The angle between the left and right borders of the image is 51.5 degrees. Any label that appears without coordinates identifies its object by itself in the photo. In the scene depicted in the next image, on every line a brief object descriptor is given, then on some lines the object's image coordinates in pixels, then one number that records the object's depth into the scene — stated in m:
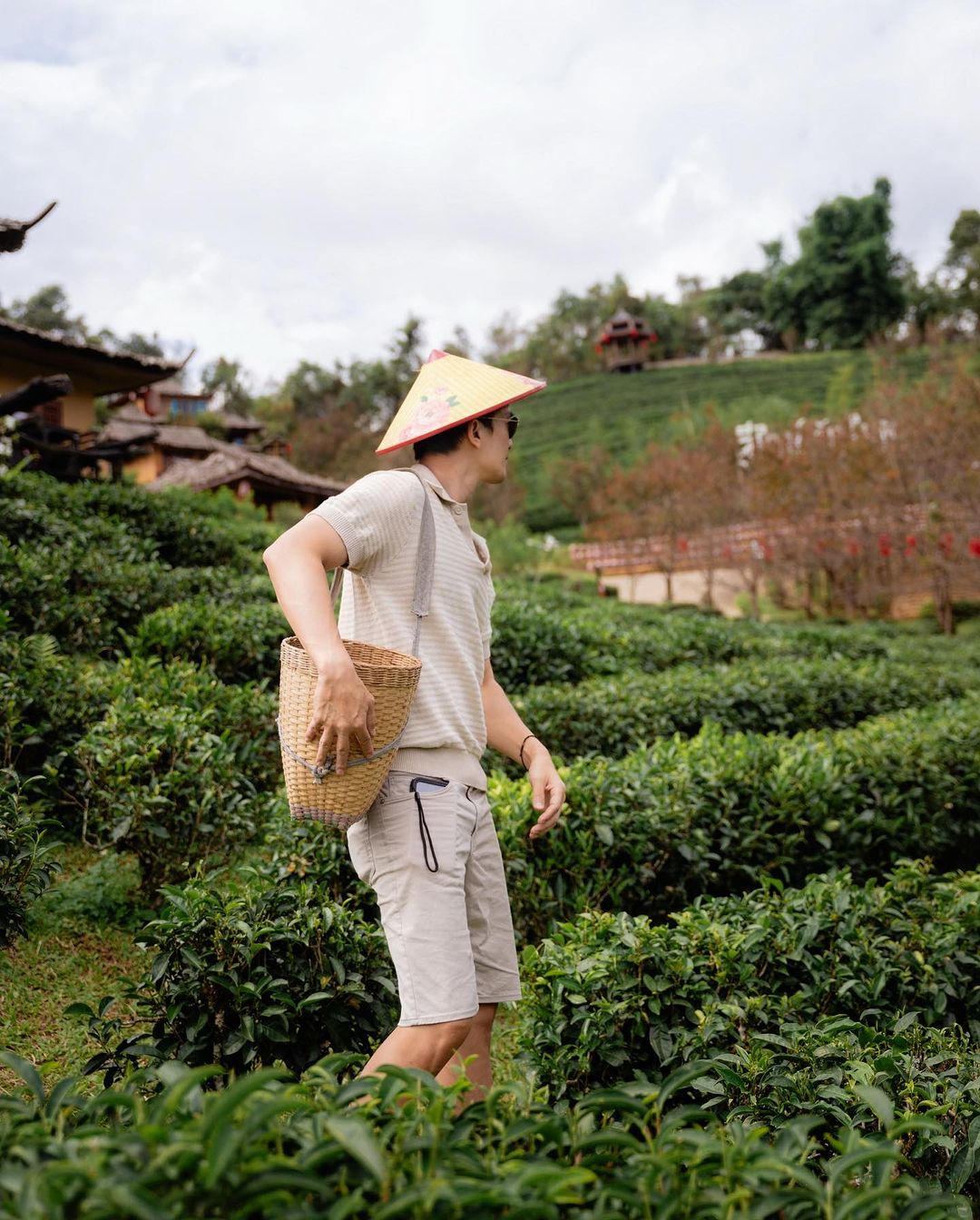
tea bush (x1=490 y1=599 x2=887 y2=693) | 7.17
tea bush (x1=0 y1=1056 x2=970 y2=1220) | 0.98
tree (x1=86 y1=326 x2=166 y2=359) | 50.46
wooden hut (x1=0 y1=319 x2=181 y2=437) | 15.97
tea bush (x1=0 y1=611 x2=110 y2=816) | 3.96
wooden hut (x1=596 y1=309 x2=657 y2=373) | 61.25
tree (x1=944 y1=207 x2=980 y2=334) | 55.03
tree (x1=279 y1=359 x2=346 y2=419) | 52.09
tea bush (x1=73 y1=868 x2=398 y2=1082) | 2.33
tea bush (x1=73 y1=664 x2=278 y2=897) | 3.65
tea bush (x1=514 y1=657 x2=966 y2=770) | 5.54
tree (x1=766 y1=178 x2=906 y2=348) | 58.91
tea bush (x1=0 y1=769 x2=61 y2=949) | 2.73
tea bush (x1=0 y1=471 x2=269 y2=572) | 7.73
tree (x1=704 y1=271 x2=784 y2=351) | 66.75
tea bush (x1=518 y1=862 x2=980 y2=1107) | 2.48
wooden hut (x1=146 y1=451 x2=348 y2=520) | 22.97
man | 1.85
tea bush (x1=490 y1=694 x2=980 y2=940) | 3.71
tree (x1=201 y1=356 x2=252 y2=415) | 54.44
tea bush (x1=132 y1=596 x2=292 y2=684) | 5.77
